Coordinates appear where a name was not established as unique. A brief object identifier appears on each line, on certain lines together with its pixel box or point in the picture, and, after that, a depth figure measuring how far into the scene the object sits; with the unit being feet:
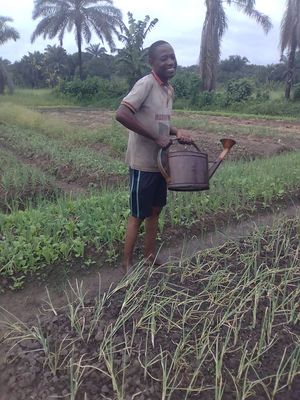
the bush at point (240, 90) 67.82
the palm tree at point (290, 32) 64.85
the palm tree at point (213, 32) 70.03
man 8.45
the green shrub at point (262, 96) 66.33
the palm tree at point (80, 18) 95.35
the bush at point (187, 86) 73.96
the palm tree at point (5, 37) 93.04
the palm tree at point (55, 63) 118.52
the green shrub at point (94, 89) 86.74
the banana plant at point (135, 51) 79.92
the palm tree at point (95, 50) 132.87
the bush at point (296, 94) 63.87
